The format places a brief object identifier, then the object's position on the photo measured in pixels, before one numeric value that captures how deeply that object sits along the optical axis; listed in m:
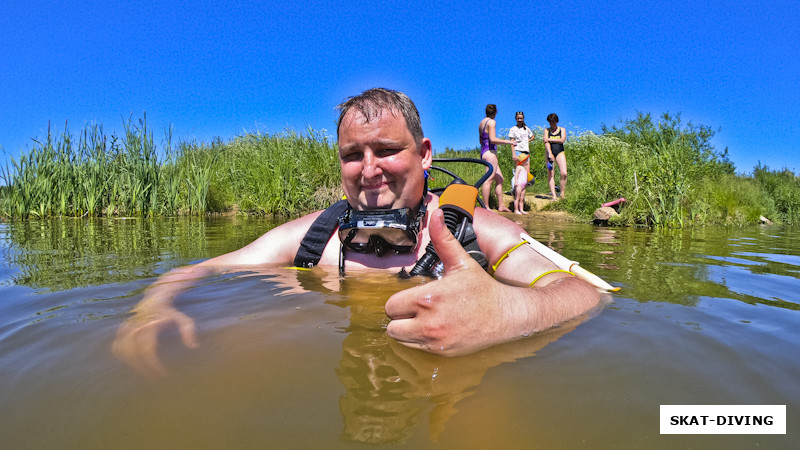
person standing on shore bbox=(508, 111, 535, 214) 9.54
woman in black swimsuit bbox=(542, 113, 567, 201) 9.85
